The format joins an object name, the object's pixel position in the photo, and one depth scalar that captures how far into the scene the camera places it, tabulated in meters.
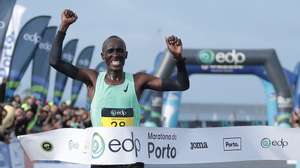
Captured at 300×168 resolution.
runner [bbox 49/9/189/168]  10.06
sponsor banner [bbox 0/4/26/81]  34.44
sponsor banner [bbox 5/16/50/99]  38.81
